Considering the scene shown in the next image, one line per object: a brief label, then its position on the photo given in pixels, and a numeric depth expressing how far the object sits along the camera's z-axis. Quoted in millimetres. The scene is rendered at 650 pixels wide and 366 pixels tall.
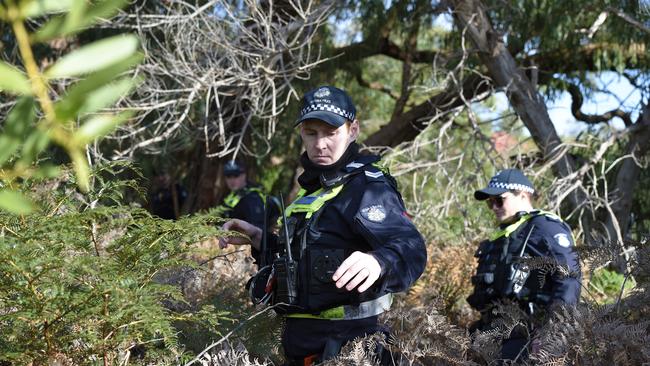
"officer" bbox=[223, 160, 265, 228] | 7910
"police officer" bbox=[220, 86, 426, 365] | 3090
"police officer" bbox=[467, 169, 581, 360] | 4656
